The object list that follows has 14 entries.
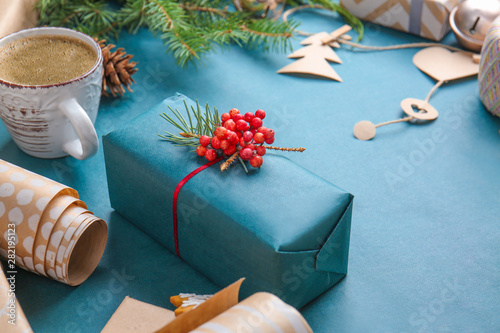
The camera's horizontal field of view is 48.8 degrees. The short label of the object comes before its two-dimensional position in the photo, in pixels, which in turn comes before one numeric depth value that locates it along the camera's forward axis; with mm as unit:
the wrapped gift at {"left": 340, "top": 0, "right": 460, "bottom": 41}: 1246
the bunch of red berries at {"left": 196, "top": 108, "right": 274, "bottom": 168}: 747
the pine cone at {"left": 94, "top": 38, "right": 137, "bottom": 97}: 1064
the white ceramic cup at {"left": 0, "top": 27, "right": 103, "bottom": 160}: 840
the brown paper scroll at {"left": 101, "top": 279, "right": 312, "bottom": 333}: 577
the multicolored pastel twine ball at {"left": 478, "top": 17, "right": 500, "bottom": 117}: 1023
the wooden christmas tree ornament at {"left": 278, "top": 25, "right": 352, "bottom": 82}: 1192
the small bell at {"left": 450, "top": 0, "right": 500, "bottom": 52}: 1172
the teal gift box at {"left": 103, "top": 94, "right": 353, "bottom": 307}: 687
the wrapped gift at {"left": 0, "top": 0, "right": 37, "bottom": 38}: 1099
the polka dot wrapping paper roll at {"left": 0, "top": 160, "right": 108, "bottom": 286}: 718
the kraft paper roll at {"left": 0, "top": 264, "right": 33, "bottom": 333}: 620
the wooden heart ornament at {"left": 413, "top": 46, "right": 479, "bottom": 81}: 1180
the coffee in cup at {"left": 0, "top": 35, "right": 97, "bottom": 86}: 864
